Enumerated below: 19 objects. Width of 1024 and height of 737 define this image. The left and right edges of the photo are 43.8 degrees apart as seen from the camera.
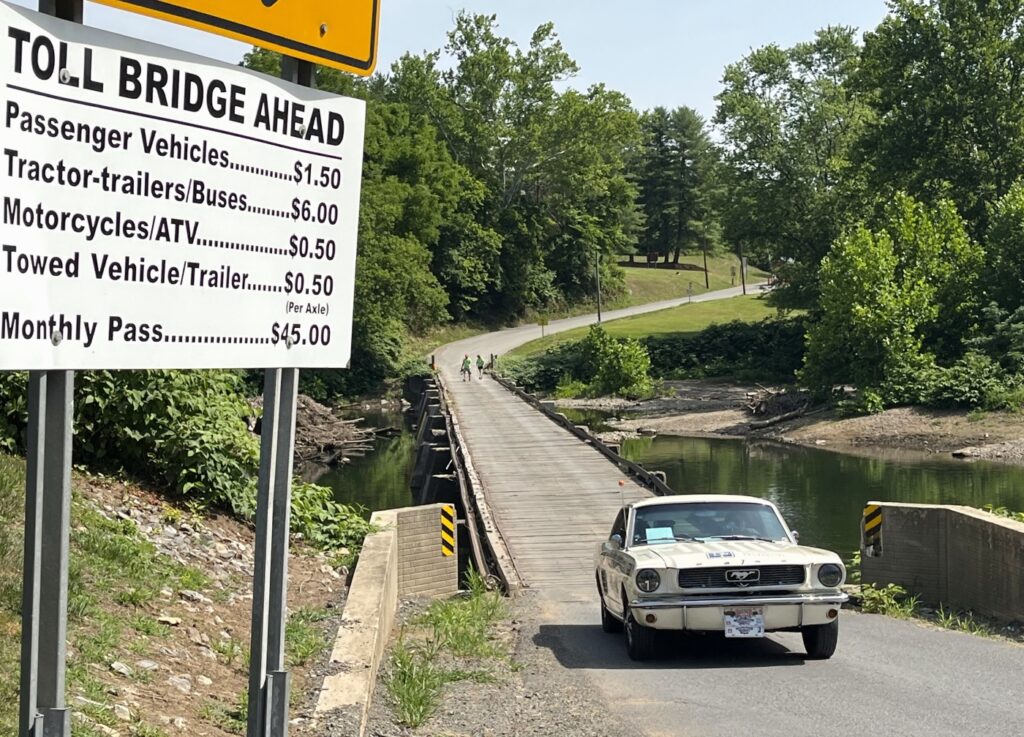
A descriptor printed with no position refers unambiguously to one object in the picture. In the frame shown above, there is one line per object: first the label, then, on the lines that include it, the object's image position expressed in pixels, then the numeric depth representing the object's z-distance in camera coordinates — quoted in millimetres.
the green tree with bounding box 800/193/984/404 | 59219
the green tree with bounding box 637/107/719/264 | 133250
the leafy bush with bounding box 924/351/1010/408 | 55469
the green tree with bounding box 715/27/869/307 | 79500
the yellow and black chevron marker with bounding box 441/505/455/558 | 18797
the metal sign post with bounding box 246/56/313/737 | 4363
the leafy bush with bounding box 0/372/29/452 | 13586
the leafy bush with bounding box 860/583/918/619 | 16344
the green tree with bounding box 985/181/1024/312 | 59719
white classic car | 12203
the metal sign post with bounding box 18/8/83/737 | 3568
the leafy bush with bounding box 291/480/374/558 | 17172
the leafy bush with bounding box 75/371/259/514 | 14875
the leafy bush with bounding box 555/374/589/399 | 75438
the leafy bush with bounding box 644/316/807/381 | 78375
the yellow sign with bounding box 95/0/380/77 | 4008
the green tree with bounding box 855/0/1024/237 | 65875
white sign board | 3533
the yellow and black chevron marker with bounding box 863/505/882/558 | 17562
